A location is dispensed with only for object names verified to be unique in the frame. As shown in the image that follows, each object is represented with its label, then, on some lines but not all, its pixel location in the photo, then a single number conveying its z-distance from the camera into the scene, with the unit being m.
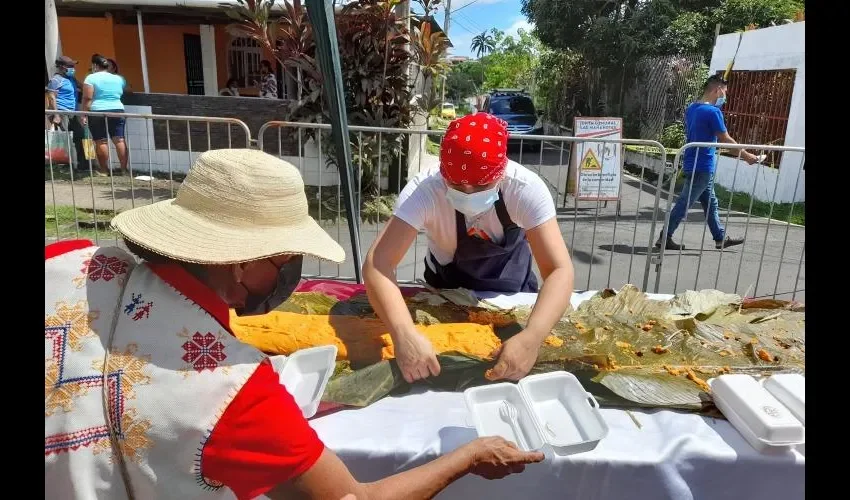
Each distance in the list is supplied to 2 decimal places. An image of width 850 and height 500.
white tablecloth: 1.62
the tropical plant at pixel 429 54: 6.89
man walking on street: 5.23
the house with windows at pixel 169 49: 10.09
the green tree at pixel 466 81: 51.41
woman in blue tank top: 7.65
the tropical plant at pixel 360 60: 6.59
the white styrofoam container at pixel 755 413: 1.60
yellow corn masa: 2.05
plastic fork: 1.70
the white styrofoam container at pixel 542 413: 1.64
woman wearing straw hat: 1.03
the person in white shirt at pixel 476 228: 1.93
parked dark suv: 17.41
